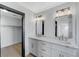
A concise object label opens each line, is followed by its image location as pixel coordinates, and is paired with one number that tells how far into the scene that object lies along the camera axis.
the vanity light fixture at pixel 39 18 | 2.15
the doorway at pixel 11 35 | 1.98
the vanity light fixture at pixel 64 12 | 1.51
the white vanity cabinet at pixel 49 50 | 1.18
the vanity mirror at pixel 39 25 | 2.13
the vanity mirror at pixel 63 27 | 1.47
